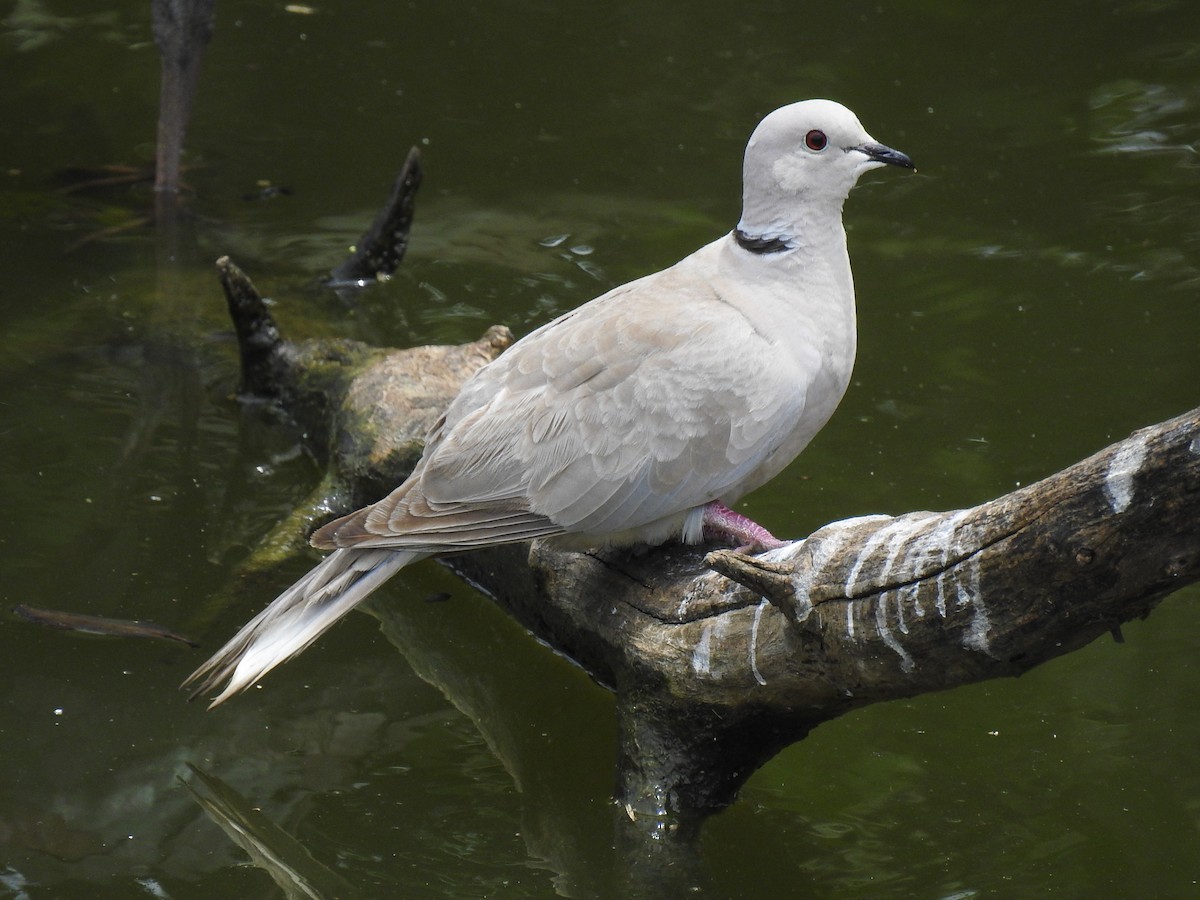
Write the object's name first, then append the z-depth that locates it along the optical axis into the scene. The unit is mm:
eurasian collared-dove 7117
